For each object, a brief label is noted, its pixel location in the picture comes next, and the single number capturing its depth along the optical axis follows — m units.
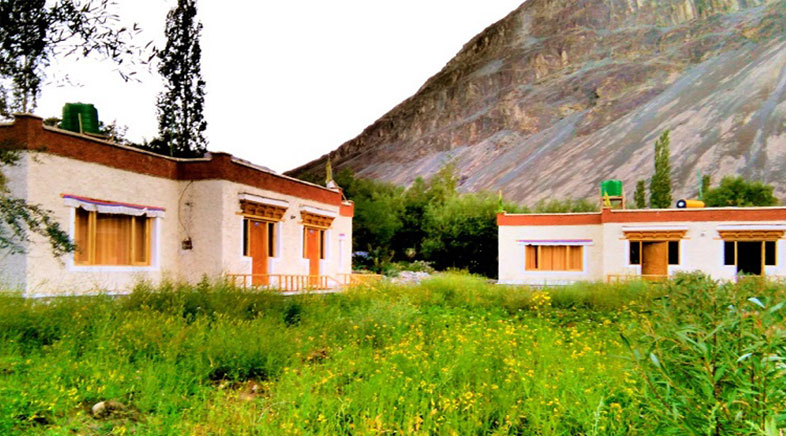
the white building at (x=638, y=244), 24.02
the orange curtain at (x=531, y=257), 27.70
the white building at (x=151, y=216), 12.29
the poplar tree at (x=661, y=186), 57.25
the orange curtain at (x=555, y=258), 27.31
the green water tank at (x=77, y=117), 17.27
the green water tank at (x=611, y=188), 28.81
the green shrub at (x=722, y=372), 2.93
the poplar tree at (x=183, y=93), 33.22
